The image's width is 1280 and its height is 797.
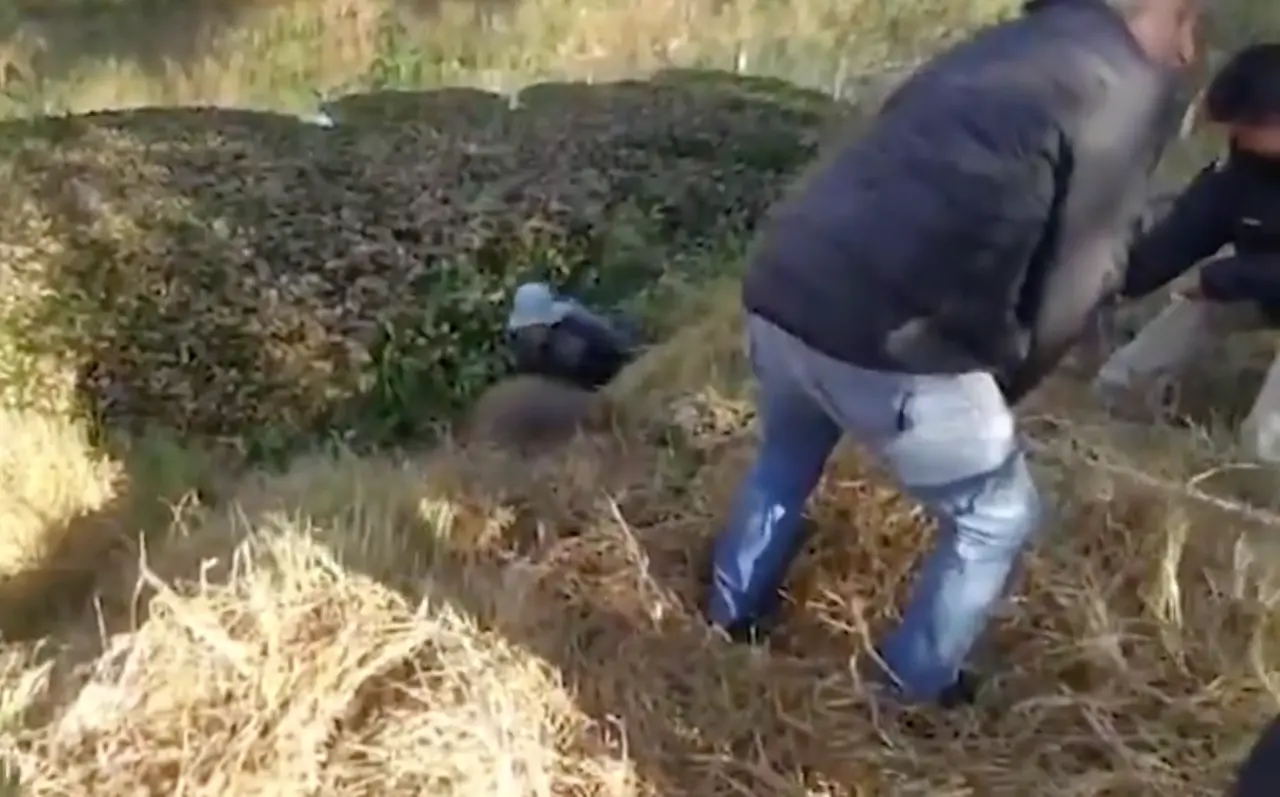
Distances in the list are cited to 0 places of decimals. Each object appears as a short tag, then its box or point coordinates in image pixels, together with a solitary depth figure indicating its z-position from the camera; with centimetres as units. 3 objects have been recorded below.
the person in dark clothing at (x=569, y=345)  353
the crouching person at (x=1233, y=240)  229
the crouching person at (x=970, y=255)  174
